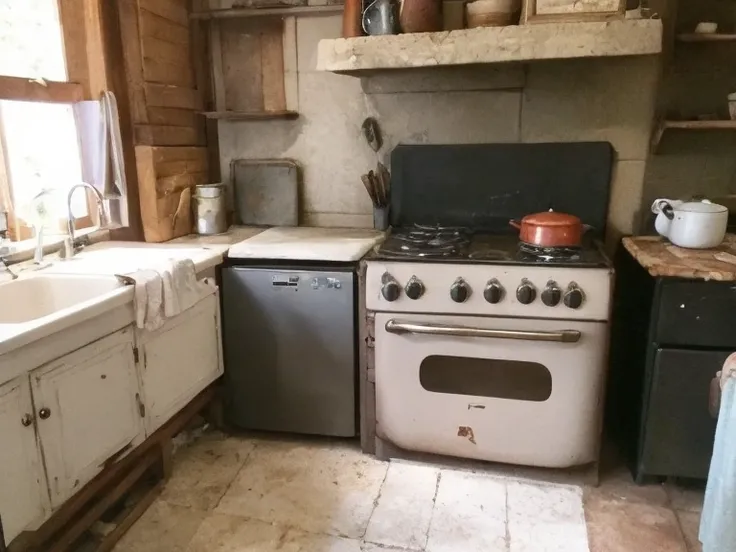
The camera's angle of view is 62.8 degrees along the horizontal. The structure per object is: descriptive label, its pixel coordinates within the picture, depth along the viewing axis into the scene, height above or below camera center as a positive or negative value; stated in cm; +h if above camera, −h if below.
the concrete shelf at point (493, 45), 195 +30
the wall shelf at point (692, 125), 218 +3
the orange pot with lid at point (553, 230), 207 -32
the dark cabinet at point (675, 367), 188 -74
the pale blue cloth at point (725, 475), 141 -80
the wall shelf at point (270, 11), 256 +52
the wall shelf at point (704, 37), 215 +34
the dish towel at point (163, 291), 183 -48
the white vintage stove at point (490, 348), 199 -71
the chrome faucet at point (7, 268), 187 -41
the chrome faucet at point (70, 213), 208 -26
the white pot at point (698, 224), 202 -29
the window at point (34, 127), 205 +3
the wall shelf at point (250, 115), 263 +9
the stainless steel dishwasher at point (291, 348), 224 -79
